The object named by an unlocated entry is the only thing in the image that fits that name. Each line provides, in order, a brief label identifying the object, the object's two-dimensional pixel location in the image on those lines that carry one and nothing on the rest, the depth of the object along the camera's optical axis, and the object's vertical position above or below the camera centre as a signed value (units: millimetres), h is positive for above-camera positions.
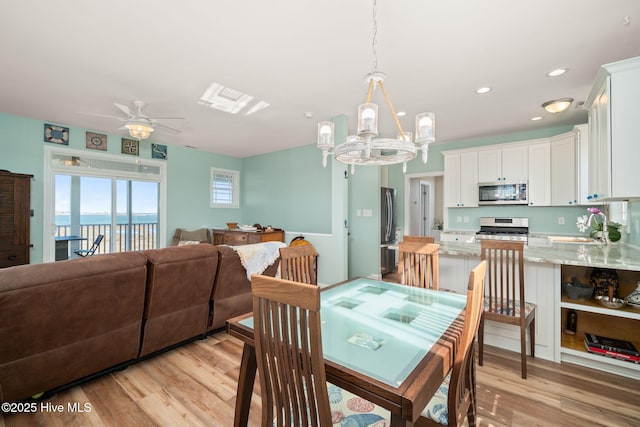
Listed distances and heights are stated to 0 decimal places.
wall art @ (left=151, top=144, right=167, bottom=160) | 5535 +1262
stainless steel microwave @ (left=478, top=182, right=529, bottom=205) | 4531 +376
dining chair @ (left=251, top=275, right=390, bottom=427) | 900 -498
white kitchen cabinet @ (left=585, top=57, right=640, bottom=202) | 1957 +633
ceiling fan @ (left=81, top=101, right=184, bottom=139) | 3359 +1098
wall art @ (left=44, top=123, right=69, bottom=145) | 4352 +1264
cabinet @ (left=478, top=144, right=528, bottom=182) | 4520 +864
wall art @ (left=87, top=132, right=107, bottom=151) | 4785 +1270
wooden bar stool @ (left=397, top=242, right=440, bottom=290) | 2270 -415
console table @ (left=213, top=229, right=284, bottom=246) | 5322 -441
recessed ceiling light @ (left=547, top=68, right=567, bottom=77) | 2705 +1414
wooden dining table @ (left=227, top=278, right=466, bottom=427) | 934 -563
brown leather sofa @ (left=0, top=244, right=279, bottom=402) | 1614 -681
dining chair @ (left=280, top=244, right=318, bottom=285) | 2029 -374
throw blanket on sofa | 2805 -434
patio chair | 4711 -611
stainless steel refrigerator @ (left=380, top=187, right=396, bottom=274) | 5312 -260
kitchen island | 2162 -764
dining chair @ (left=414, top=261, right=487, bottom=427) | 1066 -674
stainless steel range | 4612 -233
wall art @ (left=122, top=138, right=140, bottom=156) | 5199 +1276
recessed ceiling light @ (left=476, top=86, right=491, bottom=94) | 3109 +1420
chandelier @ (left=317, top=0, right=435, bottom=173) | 1592 +493
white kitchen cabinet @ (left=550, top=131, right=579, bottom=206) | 3955 +677
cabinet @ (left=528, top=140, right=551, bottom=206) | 4328 +667
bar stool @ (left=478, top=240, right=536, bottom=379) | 2123 -749
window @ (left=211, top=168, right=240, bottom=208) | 6555 +635
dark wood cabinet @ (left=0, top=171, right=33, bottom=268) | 3607 -59
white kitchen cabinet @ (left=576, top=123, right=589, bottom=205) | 3652 +724
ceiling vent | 3222 +1435
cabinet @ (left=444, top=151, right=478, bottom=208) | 4984 +666
